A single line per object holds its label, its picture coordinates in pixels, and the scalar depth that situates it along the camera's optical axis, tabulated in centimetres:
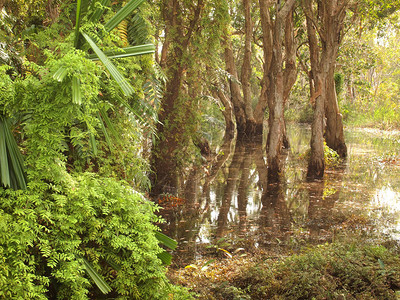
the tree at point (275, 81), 1002
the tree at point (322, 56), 1104
